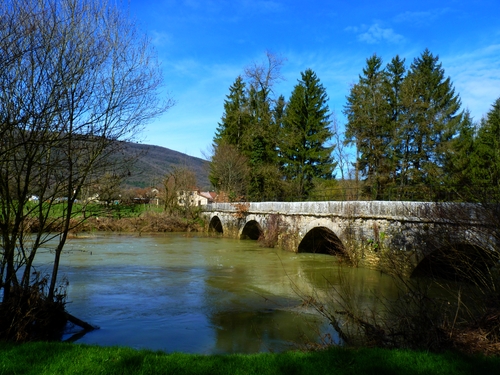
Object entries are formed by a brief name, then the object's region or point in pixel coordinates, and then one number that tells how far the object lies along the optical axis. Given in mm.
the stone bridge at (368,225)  8125
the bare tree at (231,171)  32000
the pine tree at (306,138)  31672
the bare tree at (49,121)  5543
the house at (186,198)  34038
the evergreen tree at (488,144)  23386
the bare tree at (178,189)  33625
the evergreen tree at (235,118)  35875
